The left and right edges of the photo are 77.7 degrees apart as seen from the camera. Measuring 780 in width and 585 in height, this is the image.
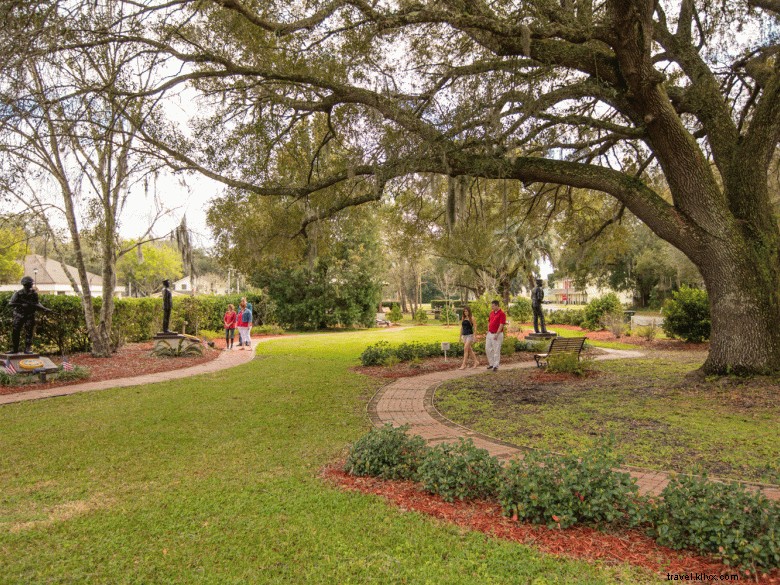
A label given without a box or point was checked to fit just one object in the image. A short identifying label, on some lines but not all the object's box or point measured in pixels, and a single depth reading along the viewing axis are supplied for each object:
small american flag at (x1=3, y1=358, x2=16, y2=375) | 10.11
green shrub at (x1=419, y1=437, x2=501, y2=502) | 3.91
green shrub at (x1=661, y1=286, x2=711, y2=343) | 15.57
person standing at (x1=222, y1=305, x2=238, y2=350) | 17.22
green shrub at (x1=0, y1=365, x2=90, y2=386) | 9.65
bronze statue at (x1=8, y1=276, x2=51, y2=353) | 10.49
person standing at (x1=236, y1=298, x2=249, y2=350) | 17.91
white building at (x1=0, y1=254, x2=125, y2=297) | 35.28
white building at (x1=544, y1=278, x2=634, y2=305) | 53.40
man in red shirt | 11.15
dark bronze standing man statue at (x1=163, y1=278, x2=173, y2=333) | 14.62
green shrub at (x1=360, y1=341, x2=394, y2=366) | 12.35
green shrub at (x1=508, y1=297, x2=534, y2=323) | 29.86
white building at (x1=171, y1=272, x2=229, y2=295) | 63.25
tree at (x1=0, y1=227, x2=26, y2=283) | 26.73
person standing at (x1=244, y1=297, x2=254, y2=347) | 18.00
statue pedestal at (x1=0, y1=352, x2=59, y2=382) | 10.14
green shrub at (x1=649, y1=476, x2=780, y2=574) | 2.74
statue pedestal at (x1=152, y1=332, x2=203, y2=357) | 14.13
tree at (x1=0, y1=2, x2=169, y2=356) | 5.50
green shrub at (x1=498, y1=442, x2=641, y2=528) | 3.34
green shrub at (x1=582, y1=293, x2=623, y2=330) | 21.77
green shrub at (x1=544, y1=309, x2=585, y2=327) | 27.14
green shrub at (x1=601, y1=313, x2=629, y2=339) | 19.46
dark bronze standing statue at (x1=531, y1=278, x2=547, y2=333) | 16.39
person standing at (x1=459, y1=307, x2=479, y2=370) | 11.70
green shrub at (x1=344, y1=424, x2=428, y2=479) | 4.42
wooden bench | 11.01
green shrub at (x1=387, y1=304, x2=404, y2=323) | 37.28
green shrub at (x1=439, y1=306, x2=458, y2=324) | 33.09
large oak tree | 7.04
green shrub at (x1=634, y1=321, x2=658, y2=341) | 17.68
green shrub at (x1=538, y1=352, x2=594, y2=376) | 10.15
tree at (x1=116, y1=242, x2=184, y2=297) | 51.00
